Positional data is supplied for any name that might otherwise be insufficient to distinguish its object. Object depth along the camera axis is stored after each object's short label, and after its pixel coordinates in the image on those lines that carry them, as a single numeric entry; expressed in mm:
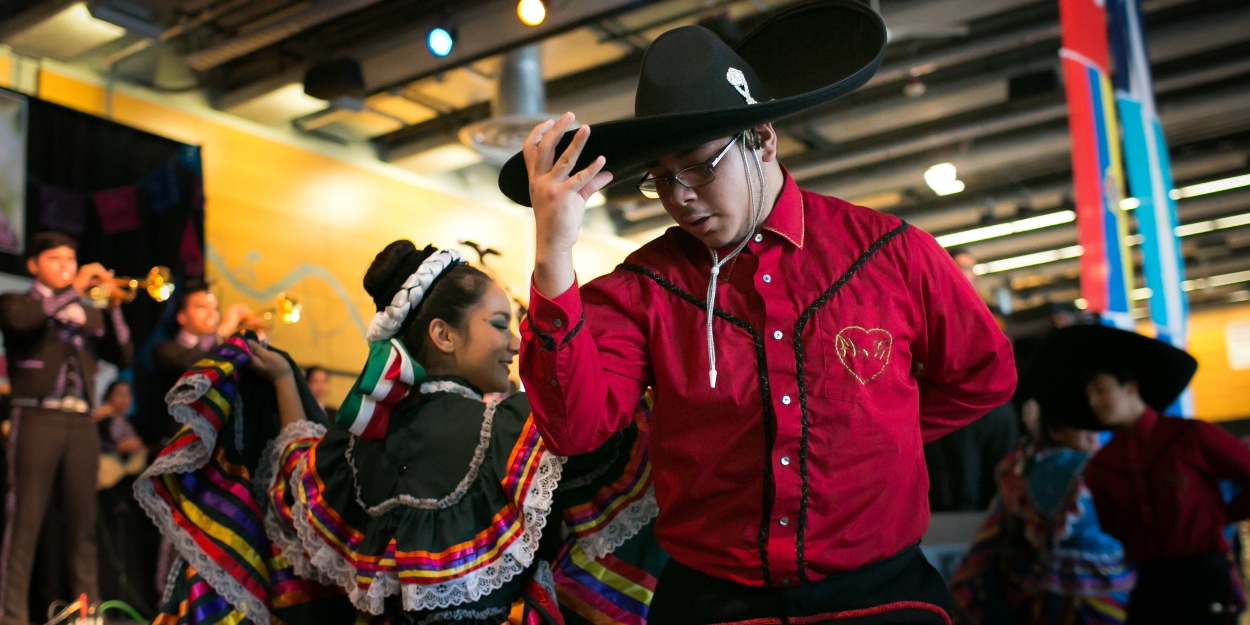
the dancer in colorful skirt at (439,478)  2158
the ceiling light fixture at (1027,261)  14469
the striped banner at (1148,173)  4723
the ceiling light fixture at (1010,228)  12625
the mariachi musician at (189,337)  6234
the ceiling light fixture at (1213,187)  11555
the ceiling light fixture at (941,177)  9477
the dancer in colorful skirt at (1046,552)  4344
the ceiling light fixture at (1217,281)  16281
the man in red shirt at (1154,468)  3793
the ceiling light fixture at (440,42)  6762
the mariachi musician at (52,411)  5465
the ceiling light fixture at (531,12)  6625
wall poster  6488
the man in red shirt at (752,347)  1455
